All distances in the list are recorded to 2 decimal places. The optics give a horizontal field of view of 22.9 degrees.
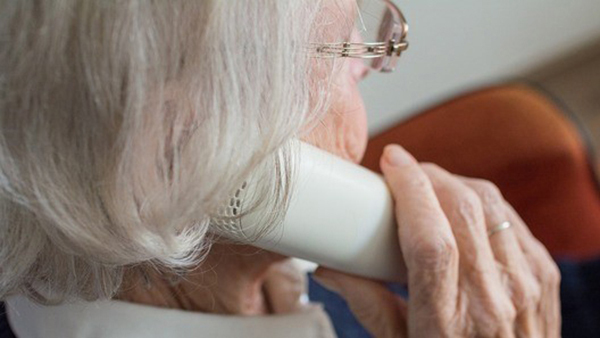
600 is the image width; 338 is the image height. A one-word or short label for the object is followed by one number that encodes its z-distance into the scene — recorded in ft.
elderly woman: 1.69
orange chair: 2.57
